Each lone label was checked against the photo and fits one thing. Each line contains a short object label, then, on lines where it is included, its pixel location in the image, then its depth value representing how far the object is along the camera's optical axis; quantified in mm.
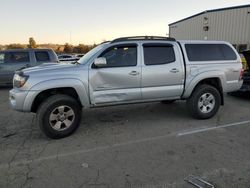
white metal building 19922
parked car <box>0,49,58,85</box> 10359
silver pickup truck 4529
